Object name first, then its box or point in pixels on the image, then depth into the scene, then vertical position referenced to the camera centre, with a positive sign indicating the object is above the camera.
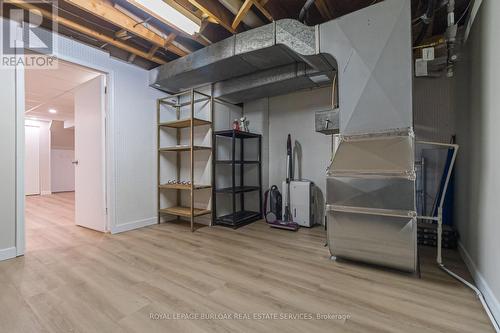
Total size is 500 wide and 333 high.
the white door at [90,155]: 3.22 +0.18
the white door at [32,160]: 6.88 +0.23
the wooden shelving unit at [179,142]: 3.29 +0.40
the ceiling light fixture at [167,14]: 2.05 +1.46
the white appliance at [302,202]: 3.33 -0.54
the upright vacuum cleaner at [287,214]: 3.27 -0.74
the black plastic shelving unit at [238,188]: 3.43 -0.35
